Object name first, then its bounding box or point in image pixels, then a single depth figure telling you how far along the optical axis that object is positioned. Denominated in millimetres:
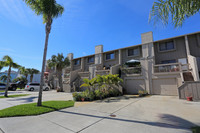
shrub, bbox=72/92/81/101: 9438
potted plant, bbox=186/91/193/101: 8289
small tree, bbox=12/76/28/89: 34431
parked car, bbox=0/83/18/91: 21583
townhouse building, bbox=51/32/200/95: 11859
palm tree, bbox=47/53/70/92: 21609
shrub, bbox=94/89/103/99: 10109
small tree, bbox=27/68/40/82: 34106
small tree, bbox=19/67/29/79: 32731
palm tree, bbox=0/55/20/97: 12586
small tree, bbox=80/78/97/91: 10239
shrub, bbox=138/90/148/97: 11520
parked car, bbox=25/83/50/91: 21219
